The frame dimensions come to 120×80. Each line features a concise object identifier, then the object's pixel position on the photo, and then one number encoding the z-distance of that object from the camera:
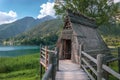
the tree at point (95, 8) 12.82
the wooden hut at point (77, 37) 6.17
